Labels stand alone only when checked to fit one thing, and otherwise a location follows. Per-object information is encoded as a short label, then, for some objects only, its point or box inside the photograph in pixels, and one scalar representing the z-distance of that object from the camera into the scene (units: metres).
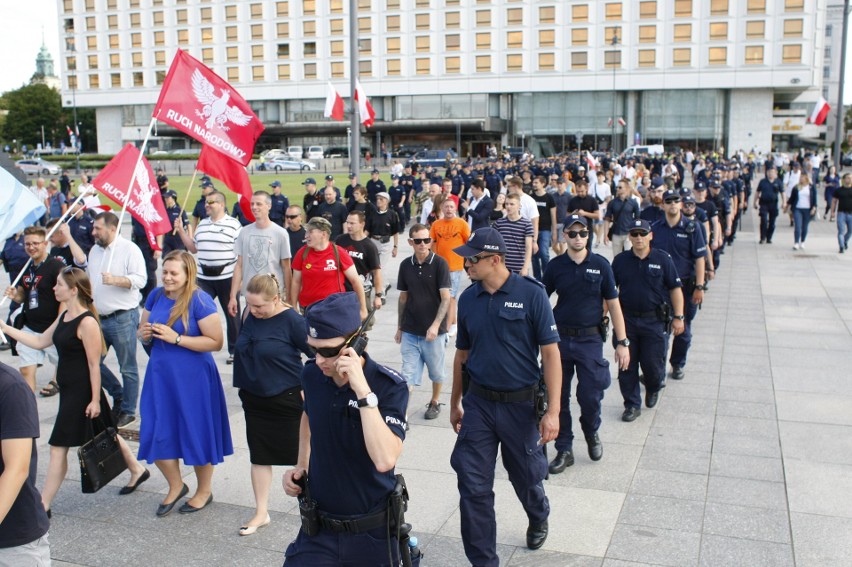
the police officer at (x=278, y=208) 16.66
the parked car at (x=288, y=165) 59.59
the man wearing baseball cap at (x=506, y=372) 4.74
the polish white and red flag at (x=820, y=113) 30.64
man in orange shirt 10.10
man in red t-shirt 8.02
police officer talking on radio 3.30
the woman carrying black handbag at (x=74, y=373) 5.63
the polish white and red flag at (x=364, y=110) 21.06
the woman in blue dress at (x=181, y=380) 5.47
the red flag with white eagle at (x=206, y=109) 8.84
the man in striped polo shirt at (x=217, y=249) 9.43
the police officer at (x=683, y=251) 8.91
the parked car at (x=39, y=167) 56.91
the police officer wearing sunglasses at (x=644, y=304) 7.55
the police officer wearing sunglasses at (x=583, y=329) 6.30
